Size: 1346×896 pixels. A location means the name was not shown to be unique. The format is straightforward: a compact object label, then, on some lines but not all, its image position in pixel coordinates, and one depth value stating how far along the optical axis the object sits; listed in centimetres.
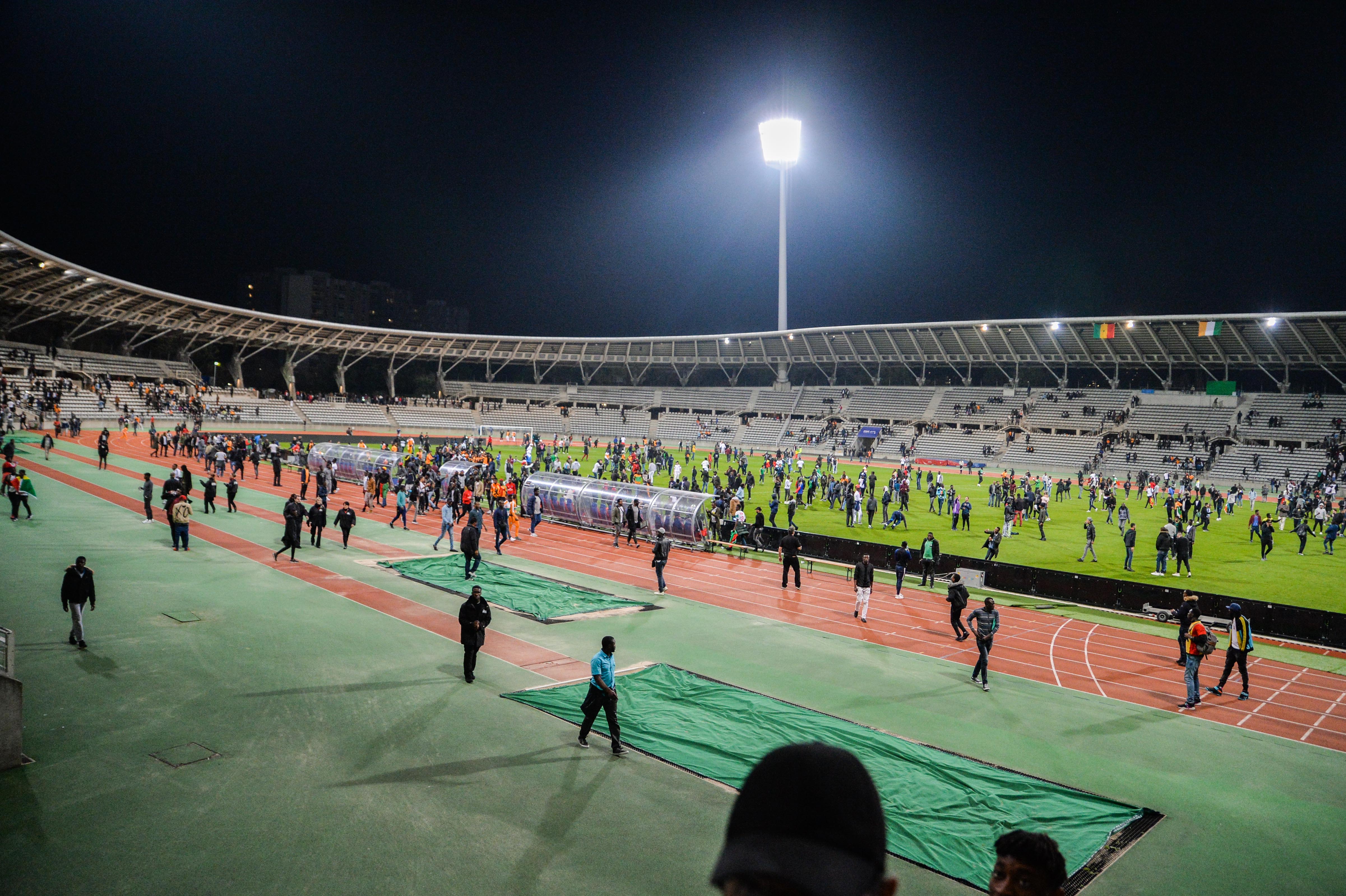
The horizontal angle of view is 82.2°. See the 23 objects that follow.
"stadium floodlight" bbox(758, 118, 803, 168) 8050
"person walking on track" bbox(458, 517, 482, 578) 1862
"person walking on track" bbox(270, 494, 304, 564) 1912
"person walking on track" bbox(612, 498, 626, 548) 2614
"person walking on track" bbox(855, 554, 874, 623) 1720
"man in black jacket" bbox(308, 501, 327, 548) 2103
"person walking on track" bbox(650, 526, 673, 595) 1905
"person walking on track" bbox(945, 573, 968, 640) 1594
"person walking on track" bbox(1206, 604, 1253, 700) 1306
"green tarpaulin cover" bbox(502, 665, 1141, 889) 773
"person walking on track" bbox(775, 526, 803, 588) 2061
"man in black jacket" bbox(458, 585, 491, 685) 1144
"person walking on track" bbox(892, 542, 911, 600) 2064
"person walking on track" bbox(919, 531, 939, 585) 2227
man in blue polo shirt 916
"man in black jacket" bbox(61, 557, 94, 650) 1143
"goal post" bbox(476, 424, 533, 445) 6969
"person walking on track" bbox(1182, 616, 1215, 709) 1216
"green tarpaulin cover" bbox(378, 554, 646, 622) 1680
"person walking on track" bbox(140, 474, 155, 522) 2348
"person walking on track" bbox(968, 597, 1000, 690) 1270
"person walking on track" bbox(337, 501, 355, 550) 2133
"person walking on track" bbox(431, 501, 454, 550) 2262
